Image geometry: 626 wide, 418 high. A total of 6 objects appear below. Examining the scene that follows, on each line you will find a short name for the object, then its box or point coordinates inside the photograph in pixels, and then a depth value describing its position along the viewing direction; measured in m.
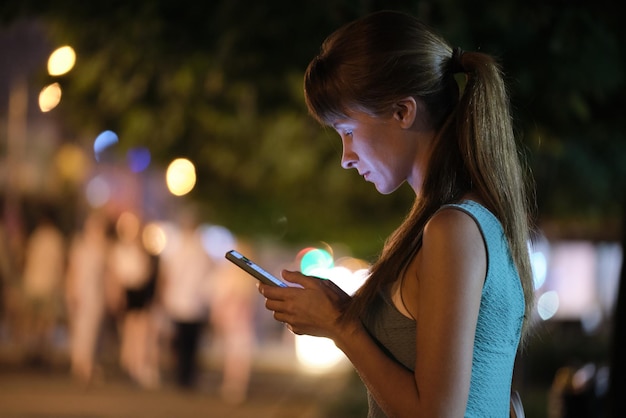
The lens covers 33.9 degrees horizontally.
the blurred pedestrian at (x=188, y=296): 13.93
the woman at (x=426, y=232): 2.13
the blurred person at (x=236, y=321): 14.55
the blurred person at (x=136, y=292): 14.38
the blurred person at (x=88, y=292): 13.97
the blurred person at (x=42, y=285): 15.20
